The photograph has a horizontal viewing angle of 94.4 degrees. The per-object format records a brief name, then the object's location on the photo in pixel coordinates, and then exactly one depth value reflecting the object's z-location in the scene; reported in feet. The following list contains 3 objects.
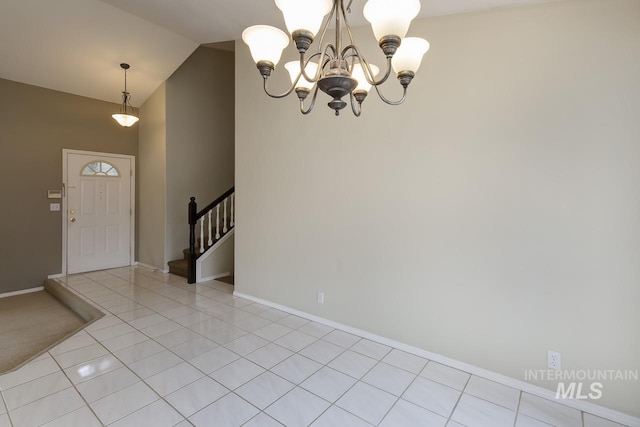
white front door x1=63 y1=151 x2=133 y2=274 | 16.25
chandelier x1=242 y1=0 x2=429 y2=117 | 4.20
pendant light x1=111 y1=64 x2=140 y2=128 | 13.92
